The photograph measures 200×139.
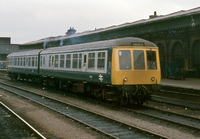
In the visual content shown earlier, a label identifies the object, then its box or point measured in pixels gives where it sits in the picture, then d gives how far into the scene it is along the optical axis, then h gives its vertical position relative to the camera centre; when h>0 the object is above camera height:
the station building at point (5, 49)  84.75 +5.42
